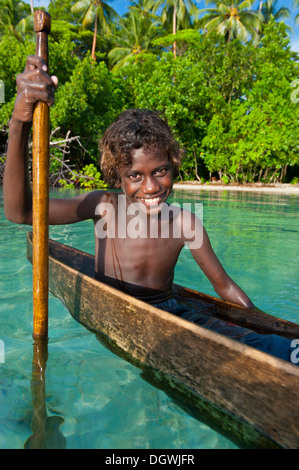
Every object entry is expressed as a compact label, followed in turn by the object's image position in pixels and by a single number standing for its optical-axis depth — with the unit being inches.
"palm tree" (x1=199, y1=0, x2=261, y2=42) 824.3
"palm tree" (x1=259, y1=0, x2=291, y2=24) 937.5
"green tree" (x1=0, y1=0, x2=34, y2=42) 816.3
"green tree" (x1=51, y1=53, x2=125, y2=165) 501.0
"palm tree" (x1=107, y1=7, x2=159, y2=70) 842.2
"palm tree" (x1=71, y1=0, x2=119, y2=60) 819.4
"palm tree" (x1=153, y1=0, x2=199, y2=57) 871.7
